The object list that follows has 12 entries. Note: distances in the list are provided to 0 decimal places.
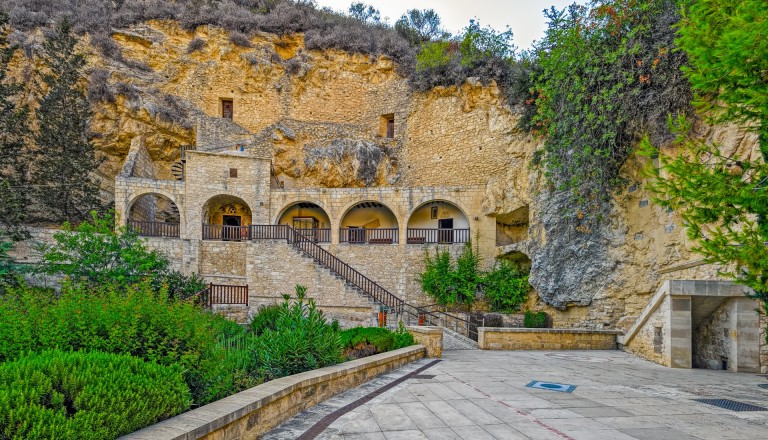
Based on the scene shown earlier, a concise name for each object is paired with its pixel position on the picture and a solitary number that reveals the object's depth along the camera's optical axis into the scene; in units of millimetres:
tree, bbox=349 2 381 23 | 37594
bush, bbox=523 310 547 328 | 13805
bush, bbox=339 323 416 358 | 7484
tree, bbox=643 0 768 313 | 4480
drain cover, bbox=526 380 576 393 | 5779
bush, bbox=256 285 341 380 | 5047
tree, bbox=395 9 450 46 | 30305
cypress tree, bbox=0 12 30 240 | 14531
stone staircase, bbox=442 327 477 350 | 11703
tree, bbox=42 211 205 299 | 12625
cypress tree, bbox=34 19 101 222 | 18500
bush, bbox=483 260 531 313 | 15727
